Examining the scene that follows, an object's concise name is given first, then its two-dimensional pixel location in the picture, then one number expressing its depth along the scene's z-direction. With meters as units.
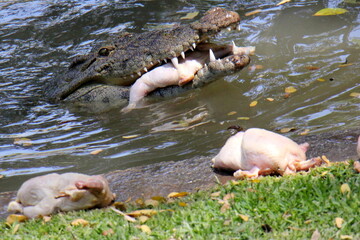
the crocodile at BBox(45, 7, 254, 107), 14.49
